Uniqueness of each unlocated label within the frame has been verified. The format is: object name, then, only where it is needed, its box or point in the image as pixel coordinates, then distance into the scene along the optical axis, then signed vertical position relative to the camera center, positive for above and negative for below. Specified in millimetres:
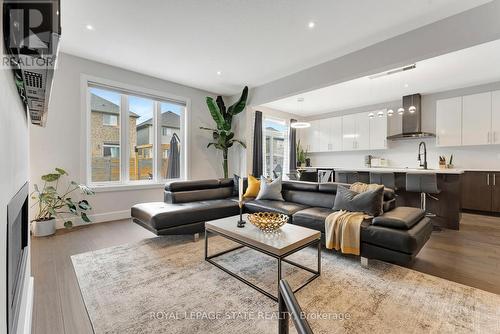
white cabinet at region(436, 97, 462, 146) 4998 +987
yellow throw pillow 4043 -433
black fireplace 726 -434
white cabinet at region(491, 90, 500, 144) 4582 +1009
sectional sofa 2201 -625
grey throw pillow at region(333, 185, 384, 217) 2572 -441
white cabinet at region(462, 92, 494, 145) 4672 +971
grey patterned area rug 1520 -1077
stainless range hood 5492 +1136
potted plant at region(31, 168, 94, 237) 3240 -620
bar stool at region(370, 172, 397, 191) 4305 -277
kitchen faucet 5620 +249
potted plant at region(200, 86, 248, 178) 5301 +1043
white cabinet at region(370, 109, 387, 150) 6047 +881
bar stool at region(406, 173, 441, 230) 3662 -346
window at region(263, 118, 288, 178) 7012 +577
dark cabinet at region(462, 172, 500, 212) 4535 -547
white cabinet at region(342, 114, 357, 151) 6605 +965
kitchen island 3645 -605
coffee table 1829 -671
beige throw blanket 2367 -727
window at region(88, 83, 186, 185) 4109 +544
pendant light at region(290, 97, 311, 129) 5941 +1078
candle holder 2356 -634
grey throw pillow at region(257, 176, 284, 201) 3811 -458
